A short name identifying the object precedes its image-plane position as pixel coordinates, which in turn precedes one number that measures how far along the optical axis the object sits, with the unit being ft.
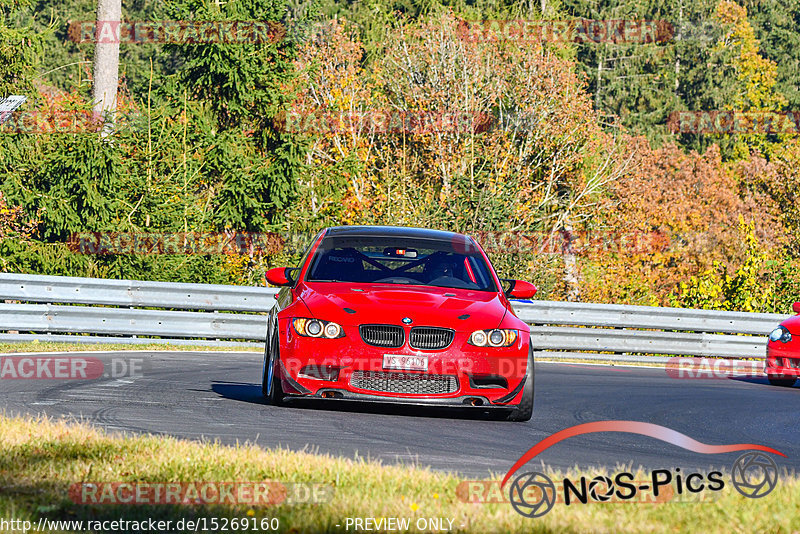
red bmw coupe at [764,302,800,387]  105.40
